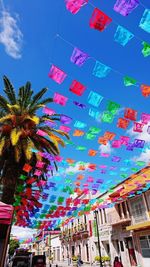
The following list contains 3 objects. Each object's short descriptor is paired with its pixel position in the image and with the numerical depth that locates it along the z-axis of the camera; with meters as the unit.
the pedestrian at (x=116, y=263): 8.86
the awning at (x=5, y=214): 3.83
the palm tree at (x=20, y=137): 10.17
